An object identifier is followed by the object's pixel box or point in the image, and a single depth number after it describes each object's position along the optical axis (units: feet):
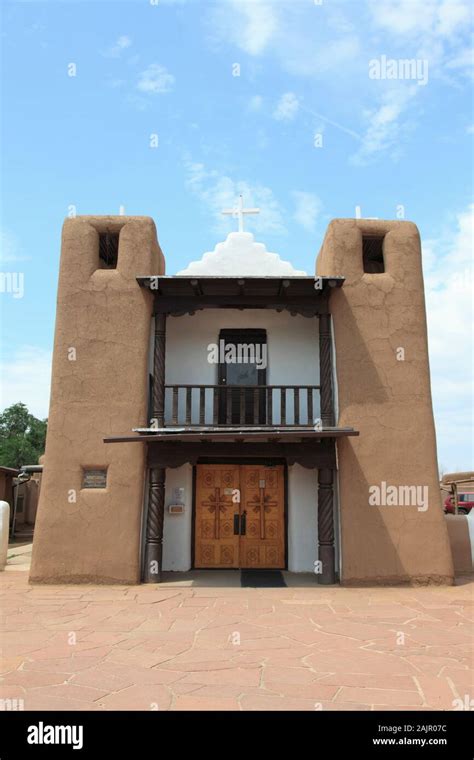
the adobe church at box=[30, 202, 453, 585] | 36.94
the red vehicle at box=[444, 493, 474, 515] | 78.95
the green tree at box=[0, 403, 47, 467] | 126.41
